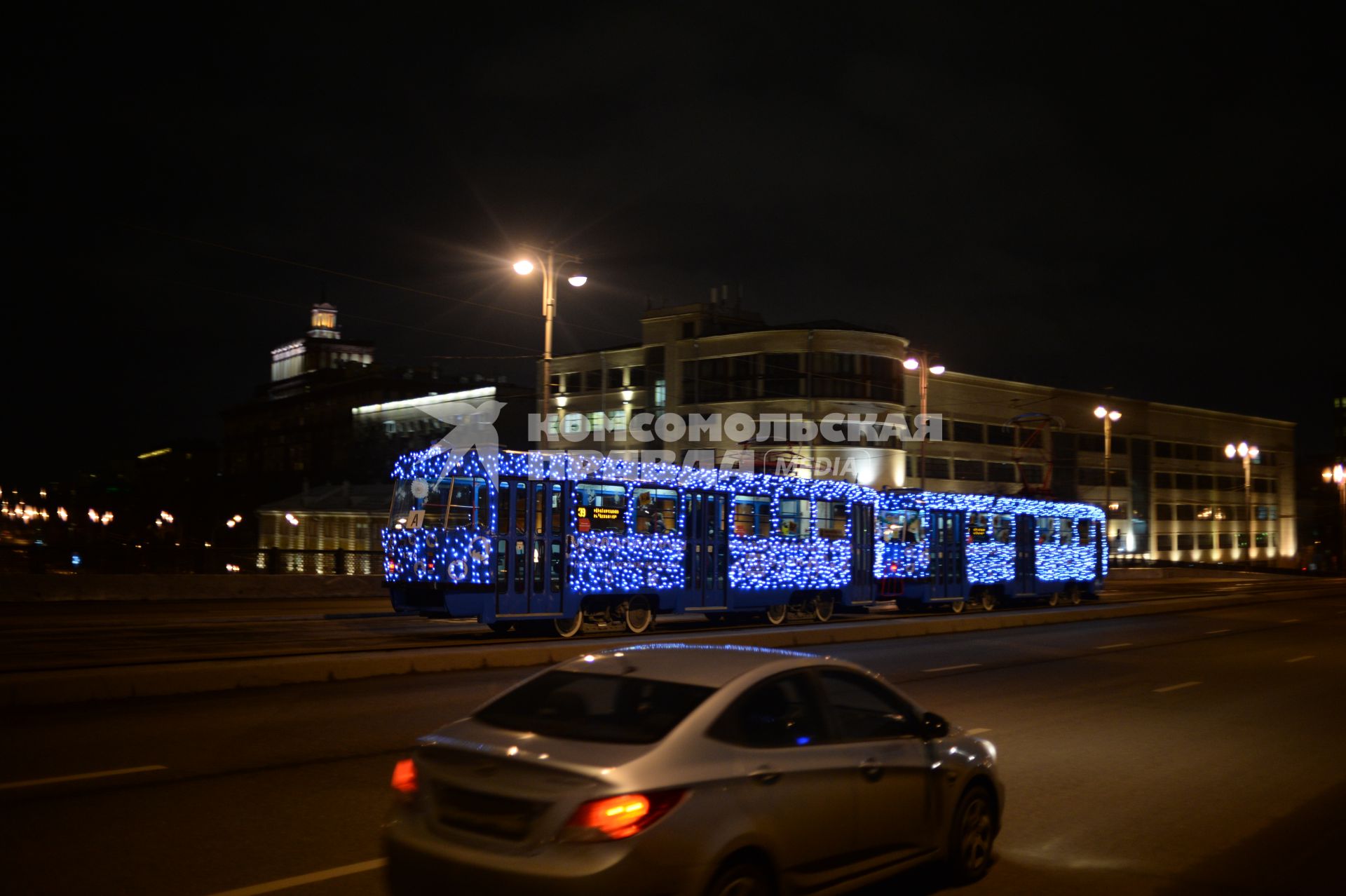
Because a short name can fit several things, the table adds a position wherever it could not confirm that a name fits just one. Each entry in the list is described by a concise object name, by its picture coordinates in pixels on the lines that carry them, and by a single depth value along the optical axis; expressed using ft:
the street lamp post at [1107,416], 193.47
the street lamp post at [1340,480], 253.85
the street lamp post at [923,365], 145.69
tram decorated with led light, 69.10
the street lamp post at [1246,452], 240.94
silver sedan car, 15.99
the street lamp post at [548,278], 92.43
